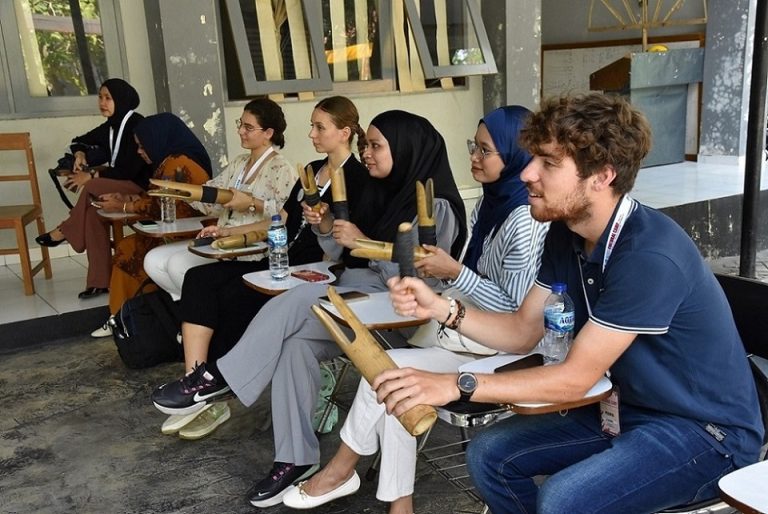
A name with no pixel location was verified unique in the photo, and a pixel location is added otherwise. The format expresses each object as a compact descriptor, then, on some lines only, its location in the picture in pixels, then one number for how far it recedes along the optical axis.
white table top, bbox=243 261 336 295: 2.46
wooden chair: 4.27
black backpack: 3.47
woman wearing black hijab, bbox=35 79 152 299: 4.15
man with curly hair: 1.50
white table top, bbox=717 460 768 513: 1.18
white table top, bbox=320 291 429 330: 2.02
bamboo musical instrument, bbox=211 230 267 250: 2.94
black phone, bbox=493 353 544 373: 1.65
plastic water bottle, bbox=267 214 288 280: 2.68
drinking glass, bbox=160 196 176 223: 3.70
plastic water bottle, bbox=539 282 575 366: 1.67
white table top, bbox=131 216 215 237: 3.41
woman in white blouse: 3.38
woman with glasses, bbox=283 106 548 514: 2.08
